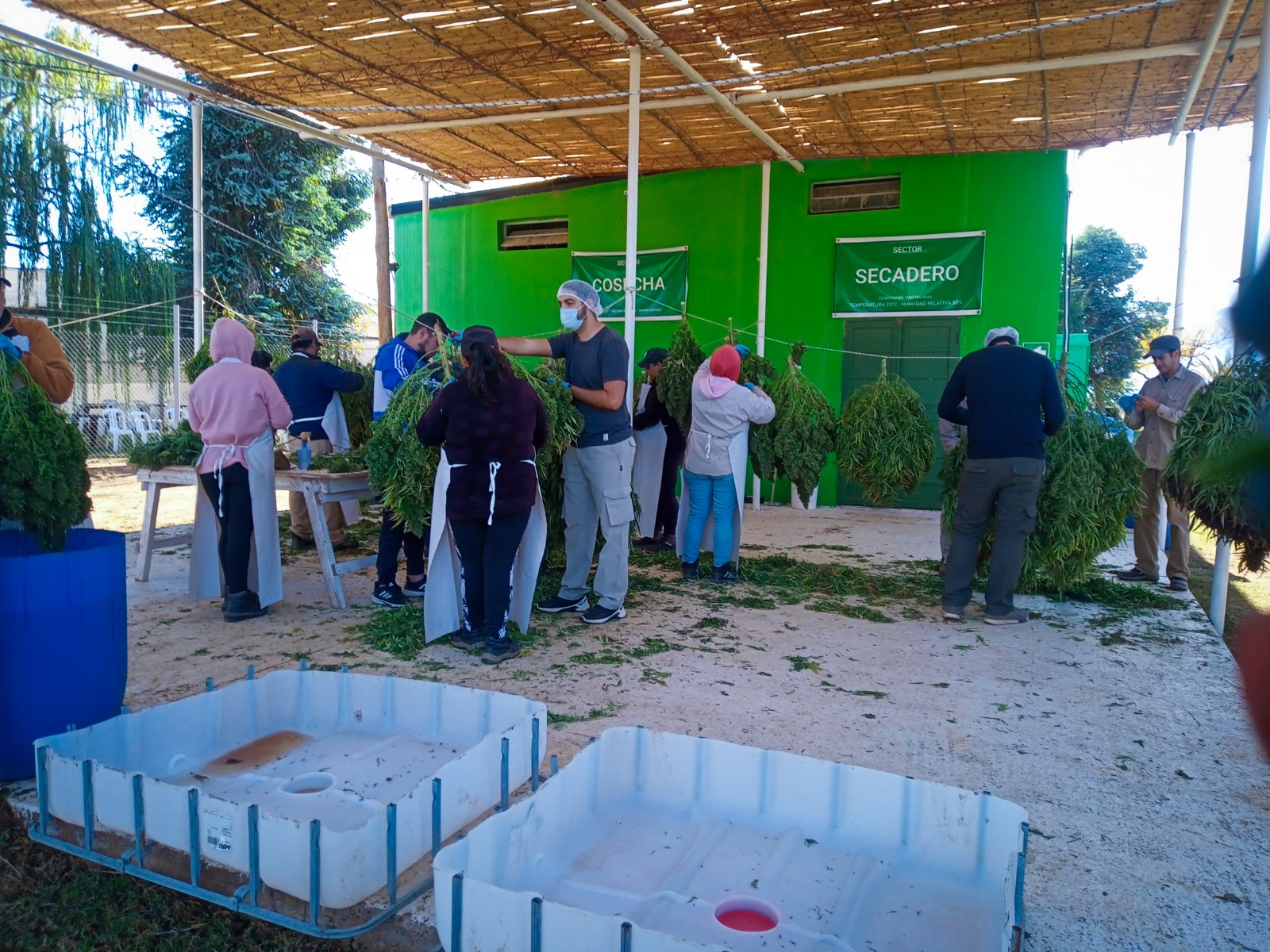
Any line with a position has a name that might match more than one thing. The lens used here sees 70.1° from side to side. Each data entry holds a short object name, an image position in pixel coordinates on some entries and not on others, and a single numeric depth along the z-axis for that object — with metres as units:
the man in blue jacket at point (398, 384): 6.00
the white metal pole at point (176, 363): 13.37
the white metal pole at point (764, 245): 11.48
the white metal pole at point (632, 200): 7.63
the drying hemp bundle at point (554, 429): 5.51
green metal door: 10.88
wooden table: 5.78
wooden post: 13.56
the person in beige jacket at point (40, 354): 4.13
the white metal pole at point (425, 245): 13.03
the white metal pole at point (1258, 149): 5.26
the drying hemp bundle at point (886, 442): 7.12
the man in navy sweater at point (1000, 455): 5.74
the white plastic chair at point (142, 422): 16.38
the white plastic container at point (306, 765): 2.46
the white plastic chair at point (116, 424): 15.85
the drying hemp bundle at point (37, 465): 3.23
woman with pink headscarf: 6.86
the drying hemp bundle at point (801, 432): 7.48
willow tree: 18.25
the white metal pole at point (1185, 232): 7.51
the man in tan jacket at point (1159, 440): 6.83
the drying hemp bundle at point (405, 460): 5.36
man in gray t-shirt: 5.50
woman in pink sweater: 5.43
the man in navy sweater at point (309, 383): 6.81
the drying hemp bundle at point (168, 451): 6.35
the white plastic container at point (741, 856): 2.39
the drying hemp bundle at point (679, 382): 7.81
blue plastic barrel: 3.20
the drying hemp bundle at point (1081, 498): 6.04
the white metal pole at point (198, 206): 9.40
